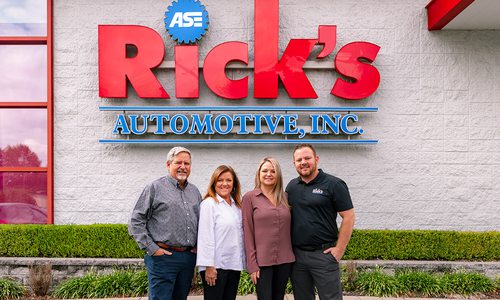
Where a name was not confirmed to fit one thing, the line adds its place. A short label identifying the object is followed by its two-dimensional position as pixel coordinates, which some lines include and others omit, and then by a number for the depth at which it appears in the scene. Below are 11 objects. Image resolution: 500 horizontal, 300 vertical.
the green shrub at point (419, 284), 5.77
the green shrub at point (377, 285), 5.74
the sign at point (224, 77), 6.80
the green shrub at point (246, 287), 5.73
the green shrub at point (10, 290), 5.78
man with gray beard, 3.71
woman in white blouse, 3.65
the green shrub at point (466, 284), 5.82
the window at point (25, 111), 7.07
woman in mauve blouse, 3.69
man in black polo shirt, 3.77
